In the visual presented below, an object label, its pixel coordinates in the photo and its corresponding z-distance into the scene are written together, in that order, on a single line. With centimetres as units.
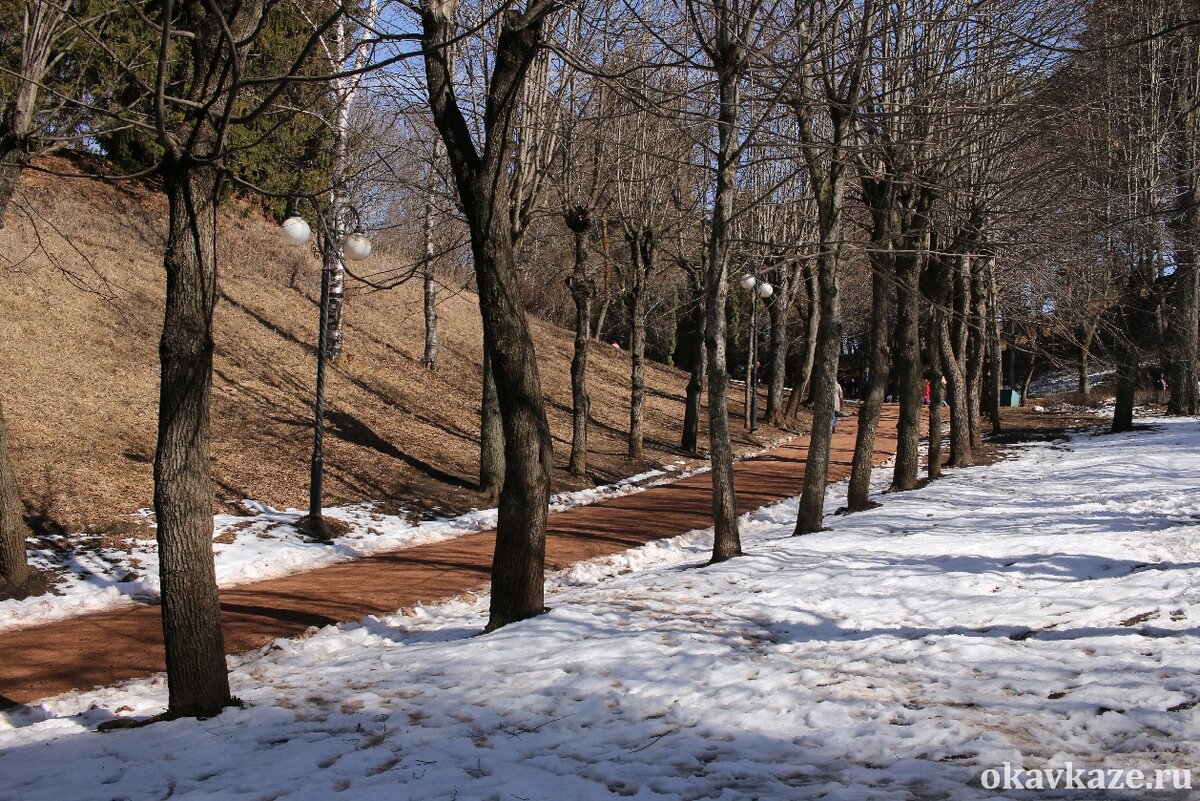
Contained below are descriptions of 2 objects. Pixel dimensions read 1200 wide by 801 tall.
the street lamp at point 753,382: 2695
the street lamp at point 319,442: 1212
